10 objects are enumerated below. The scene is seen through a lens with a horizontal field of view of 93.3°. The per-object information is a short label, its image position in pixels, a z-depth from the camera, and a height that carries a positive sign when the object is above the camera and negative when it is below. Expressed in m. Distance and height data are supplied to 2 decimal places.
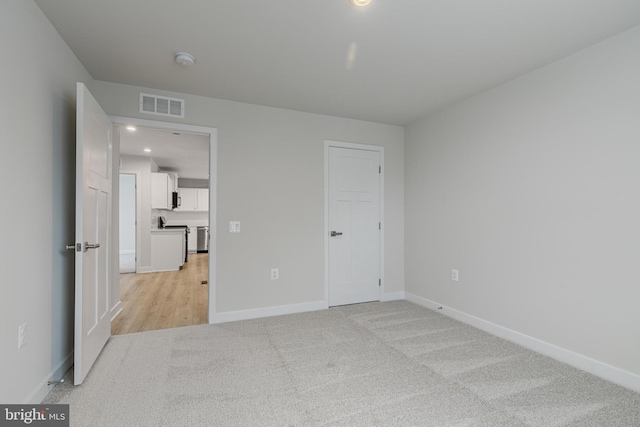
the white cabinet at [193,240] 9.66 -0.78
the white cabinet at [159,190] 6.54 +0.56
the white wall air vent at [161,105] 3.03 +1.13
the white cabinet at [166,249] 6.32 -0.72
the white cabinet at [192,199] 9.43 +0.52
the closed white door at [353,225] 3.88 -0.13
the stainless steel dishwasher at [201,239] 9.68 -0.76
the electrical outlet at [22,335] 1.67 -0.67
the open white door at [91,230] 2.03 -0.11
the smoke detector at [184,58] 2.40 +1.27
